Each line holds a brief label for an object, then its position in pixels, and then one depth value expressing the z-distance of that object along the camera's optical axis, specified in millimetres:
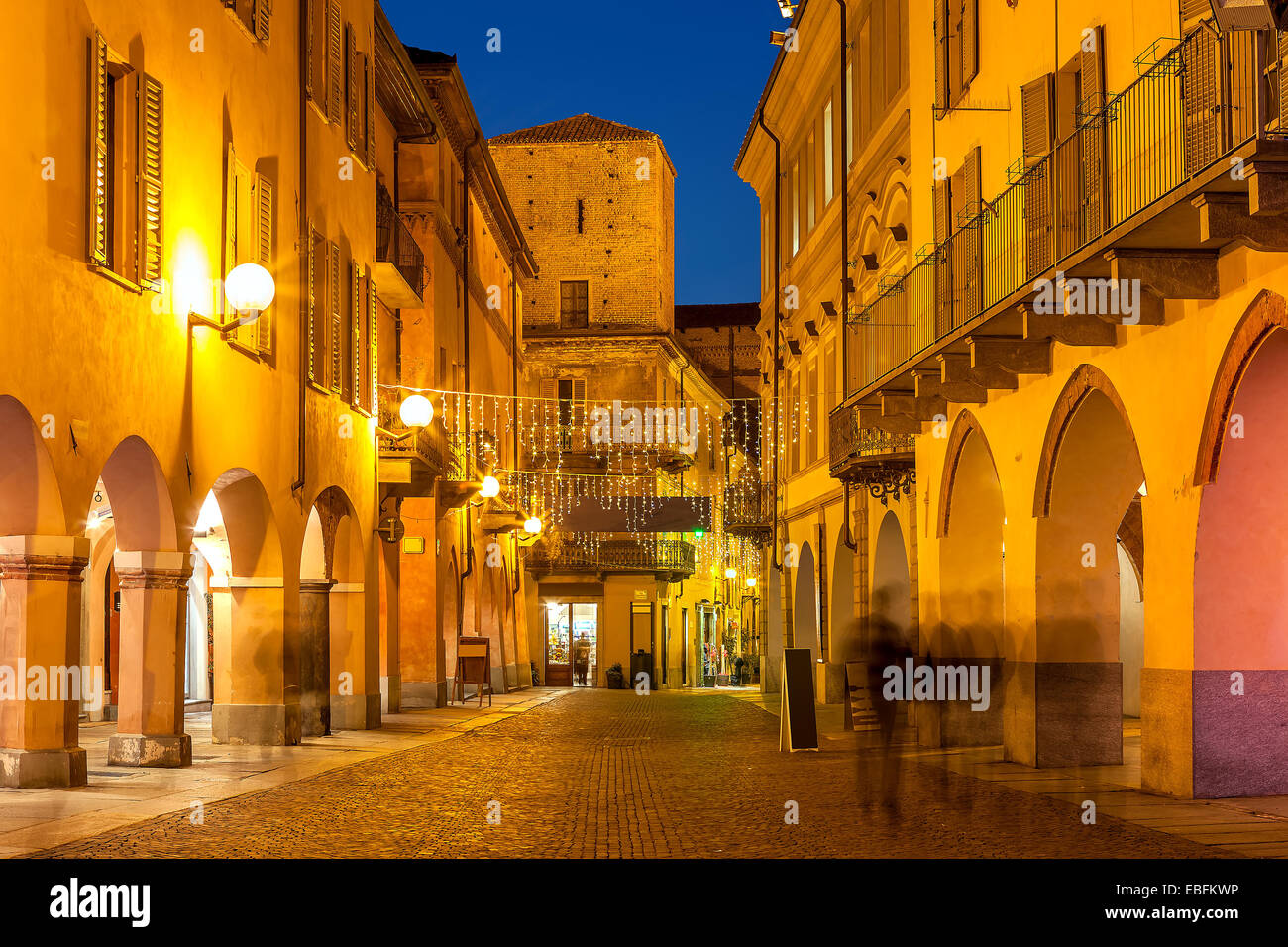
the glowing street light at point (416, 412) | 22906
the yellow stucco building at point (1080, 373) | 11938
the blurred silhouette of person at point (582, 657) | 55875
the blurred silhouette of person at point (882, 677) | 11992
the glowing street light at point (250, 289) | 15109
